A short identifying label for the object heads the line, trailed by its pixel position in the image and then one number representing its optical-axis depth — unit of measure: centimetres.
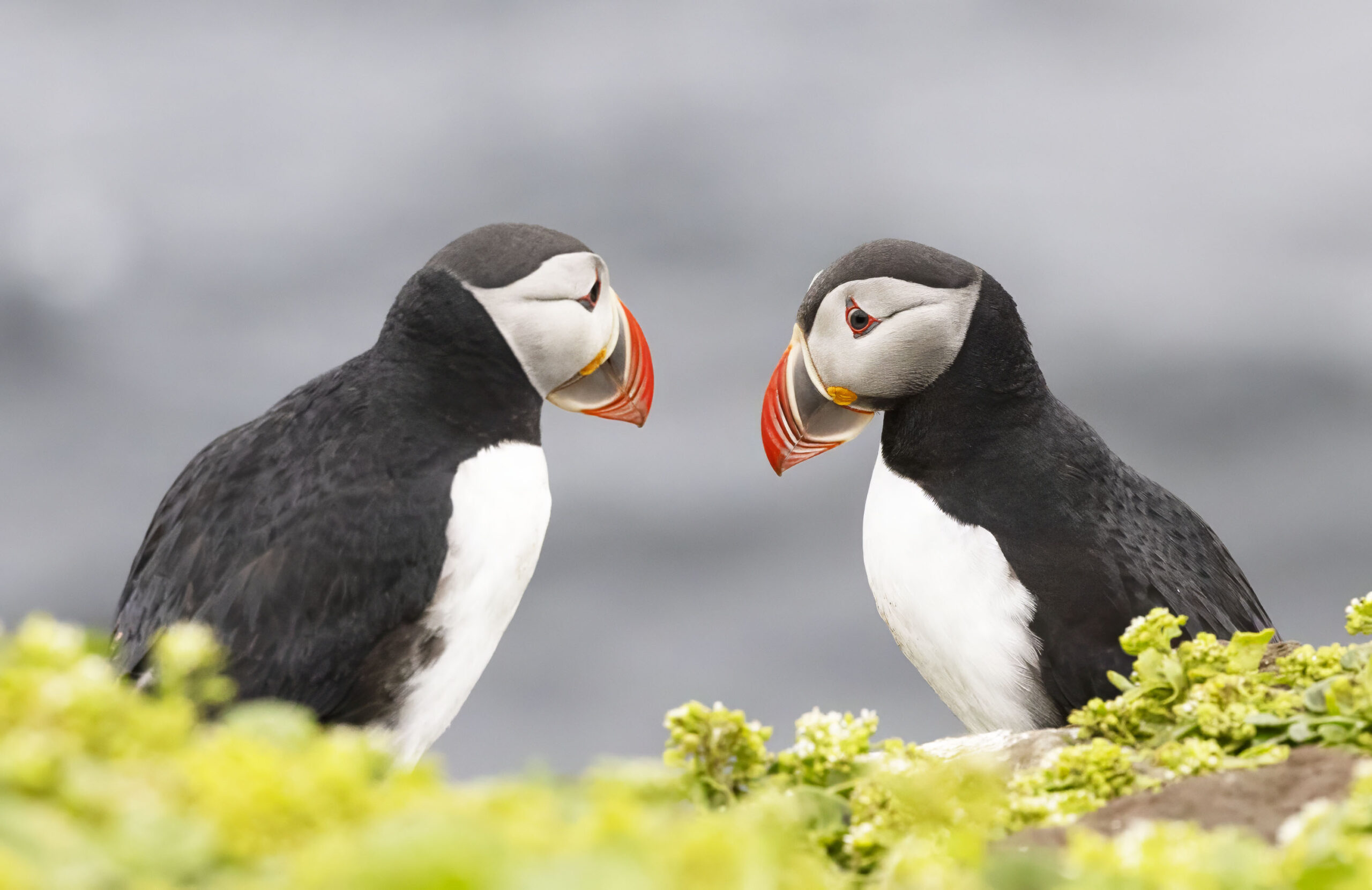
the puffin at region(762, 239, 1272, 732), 790
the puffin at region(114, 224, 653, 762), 702
